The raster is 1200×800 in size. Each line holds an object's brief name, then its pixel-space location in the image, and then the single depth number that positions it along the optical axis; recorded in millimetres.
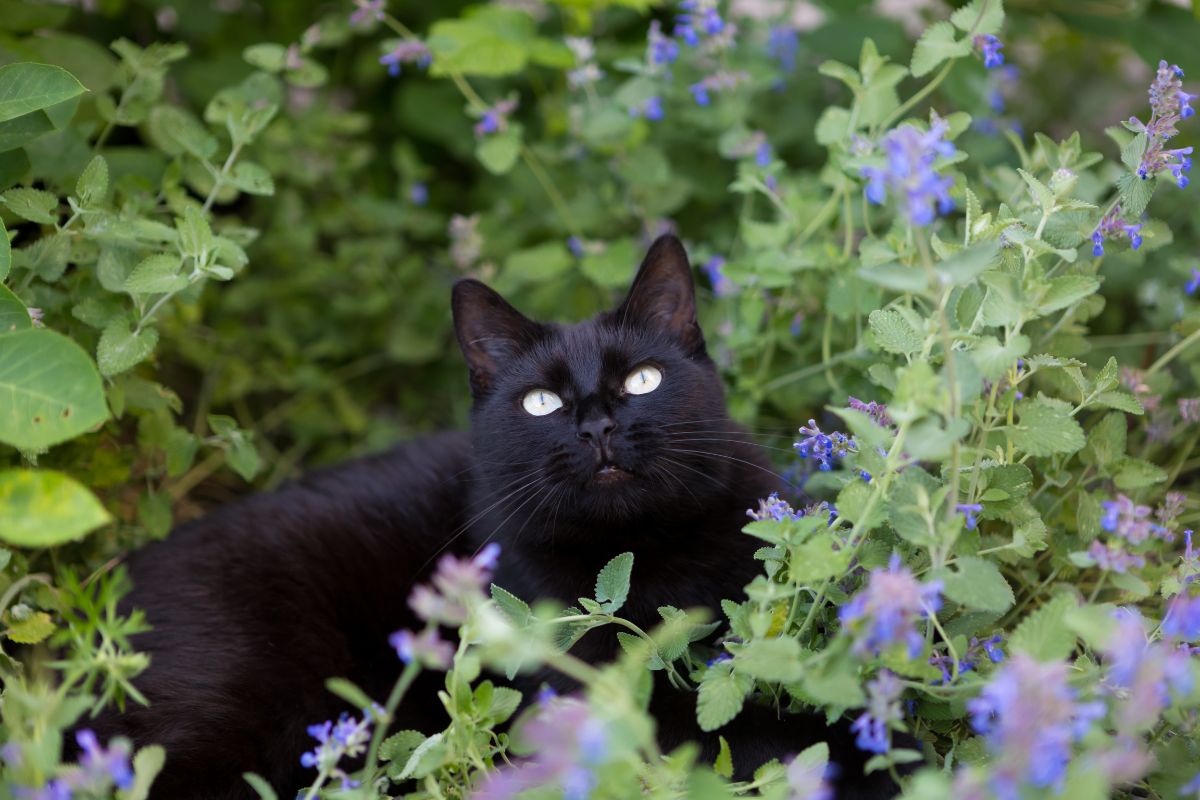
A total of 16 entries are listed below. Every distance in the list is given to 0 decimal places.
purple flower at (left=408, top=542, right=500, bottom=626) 767
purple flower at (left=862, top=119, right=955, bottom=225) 789
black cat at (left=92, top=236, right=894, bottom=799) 932
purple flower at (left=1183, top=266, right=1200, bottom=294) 948
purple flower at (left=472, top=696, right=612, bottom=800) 737
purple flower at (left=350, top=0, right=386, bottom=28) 1042
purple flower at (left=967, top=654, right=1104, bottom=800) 759
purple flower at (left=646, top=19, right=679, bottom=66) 1086
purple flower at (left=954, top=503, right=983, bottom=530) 851
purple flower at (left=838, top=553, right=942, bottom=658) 789
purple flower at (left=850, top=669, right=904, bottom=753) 815
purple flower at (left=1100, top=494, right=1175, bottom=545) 825
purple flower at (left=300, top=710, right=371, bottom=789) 833
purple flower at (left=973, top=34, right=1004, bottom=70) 936
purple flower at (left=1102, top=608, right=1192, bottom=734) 765
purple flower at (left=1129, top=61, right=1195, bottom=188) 890
